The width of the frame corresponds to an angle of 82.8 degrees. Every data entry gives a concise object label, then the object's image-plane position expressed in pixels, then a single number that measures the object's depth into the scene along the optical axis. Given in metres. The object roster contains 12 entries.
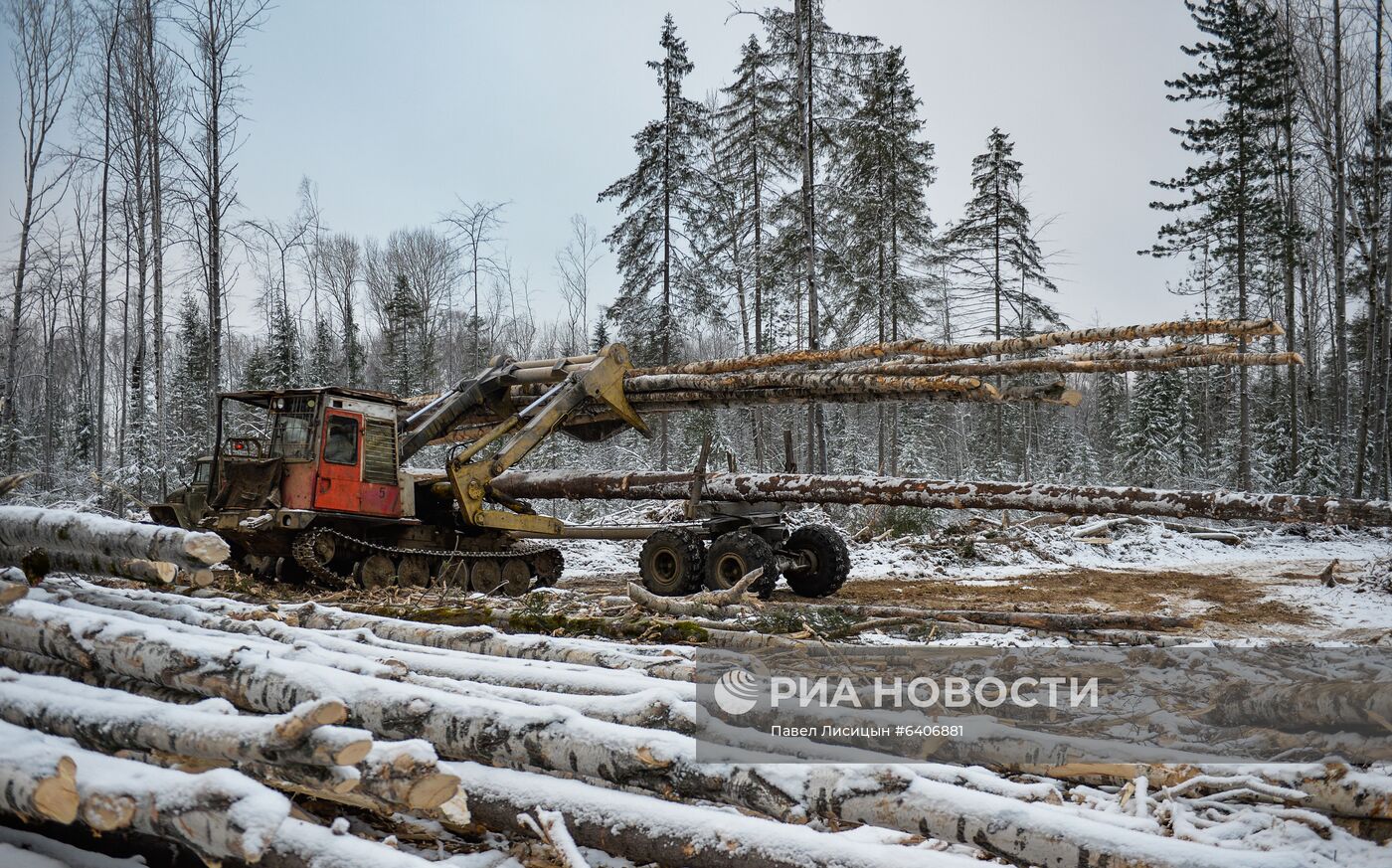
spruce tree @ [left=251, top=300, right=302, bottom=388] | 33.75
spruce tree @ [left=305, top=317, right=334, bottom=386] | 37.84
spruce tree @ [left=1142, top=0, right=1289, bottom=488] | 25.39
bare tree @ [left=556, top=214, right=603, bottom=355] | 38.79
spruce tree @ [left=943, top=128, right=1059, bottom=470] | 29.03
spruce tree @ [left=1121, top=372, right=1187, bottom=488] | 37.75
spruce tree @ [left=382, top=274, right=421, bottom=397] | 37.00
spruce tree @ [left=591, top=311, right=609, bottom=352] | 40.03
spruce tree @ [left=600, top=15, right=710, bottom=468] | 25.58
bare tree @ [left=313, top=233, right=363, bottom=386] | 39.94
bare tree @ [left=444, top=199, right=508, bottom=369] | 33.53
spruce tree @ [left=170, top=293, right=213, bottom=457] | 37.99
